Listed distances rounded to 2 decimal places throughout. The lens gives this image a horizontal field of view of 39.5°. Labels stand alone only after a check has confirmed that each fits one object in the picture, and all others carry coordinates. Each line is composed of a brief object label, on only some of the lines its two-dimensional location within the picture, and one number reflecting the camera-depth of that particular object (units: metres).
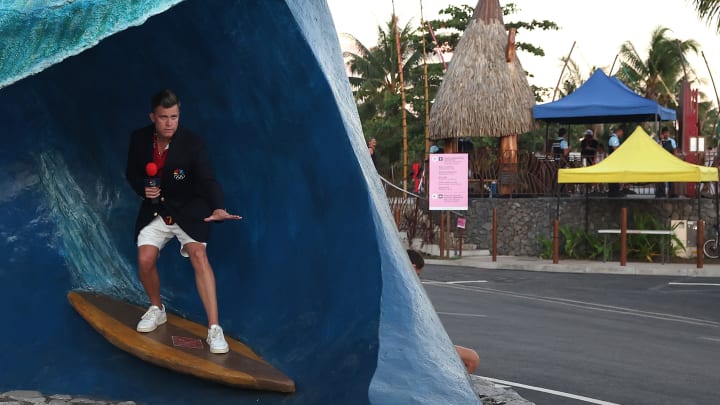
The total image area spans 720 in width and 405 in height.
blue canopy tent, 24.42
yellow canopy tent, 20.19
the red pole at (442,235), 22.19
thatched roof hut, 26.44
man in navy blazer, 4.92
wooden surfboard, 4.65
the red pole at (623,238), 20.36
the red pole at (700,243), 19.77
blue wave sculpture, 4.59
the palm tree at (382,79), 48.91
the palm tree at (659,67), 52.12
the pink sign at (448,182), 20.27
